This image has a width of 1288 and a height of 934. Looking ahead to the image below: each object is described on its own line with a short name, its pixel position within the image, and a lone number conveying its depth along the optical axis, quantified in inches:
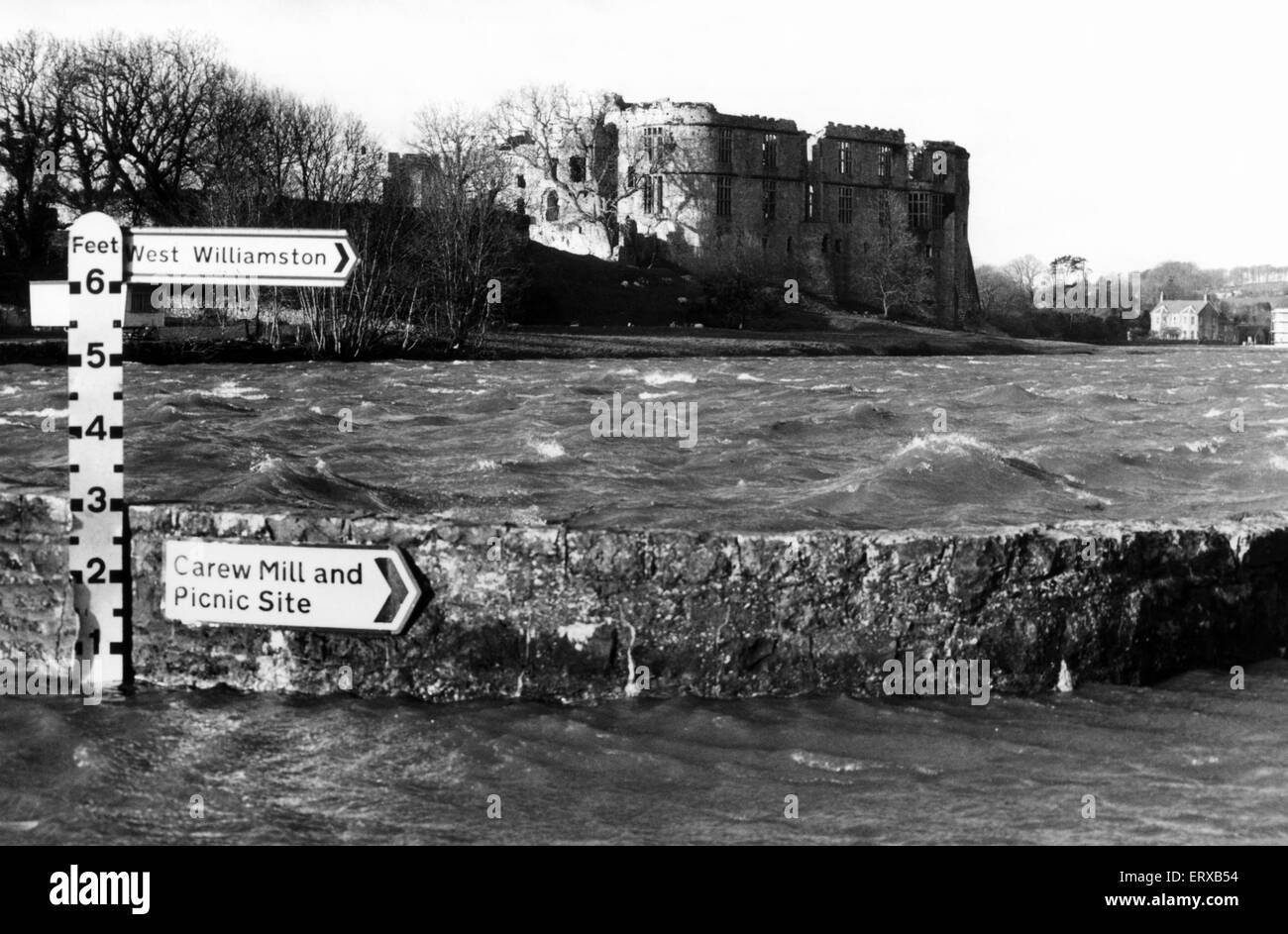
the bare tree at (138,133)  2679.6
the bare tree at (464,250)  2240.4
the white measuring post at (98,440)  291.3
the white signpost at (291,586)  300.7
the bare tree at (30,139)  2591.0
